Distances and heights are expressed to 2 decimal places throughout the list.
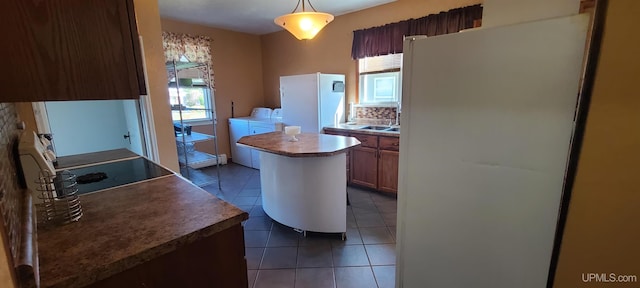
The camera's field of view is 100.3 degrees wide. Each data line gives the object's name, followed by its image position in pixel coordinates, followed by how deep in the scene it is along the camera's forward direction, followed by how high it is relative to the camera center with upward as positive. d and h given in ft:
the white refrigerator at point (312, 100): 12.07 -0.03
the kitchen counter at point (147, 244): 2.55 -1.47
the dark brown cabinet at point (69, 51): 1.83 +0.40
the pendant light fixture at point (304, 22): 7.18 +2.12
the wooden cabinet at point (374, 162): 10.59 -2.67
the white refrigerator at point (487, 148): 2.97 -0.67
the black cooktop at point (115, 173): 4.78 -1.39
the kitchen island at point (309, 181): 7.45 -2.35
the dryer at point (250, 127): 14.53 -1.46
